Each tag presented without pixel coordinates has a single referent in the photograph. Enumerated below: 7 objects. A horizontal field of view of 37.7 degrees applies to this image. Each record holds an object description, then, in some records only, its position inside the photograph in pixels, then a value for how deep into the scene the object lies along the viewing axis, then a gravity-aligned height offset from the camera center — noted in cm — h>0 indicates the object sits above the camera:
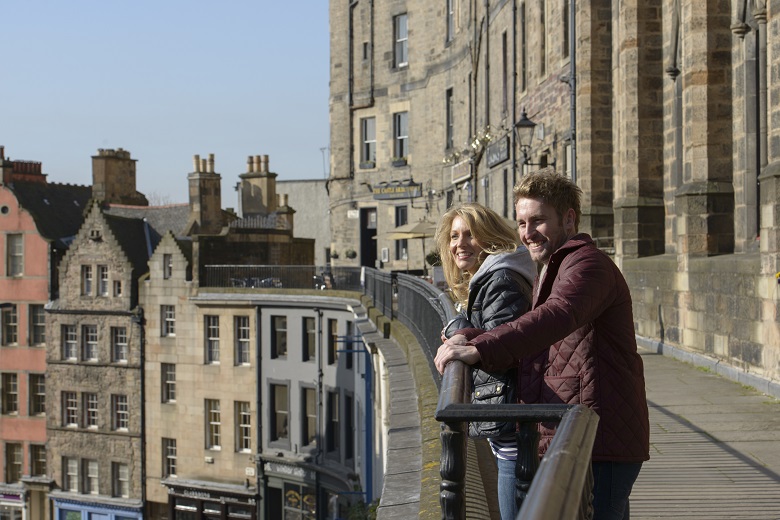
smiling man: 348 -32
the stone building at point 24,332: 4512 -298
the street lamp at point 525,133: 1945 +220
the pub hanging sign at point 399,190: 3944 +235
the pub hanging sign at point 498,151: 2686 +256
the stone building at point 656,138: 1254 +187
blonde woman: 404 -6
